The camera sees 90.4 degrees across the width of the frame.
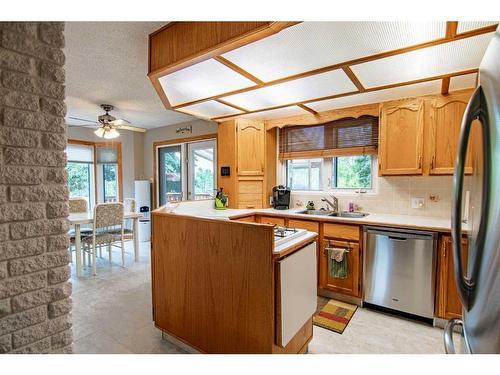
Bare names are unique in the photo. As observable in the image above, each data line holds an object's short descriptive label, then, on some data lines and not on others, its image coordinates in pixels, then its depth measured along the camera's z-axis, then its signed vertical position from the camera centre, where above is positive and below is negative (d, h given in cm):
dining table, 327 -57
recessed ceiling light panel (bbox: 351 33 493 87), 157 +85
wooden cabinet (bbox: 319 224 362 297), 254 -82
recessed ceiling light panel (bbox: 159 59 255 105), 195 +87
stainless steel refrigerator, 59 -11
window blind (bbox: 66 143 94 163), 491 +59
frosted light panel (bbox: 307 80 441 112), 229 +87
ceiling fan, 357 +84
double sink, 293 -41
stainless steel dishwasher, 219 -83
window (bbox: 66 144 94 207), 496 +23
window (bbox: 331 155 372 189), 319 +12
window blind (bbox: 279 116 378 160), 306 +57
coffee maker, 352 -24
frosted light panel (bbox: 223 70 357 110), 211 +87
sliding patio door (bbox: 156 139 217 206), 459 +20
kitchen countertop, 224 -40
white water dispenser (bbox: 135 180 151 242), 509 -48
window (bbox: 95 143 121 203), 527 +23
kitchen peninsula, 143 -67
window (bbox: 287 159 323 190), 357 +10
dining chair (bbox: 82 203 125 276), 342 -60
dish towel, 256 -86
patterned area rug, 221 -129
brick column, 88 -4
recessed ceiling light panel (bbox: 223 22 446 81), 141 +88
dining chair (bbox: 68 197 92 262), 399 -39
